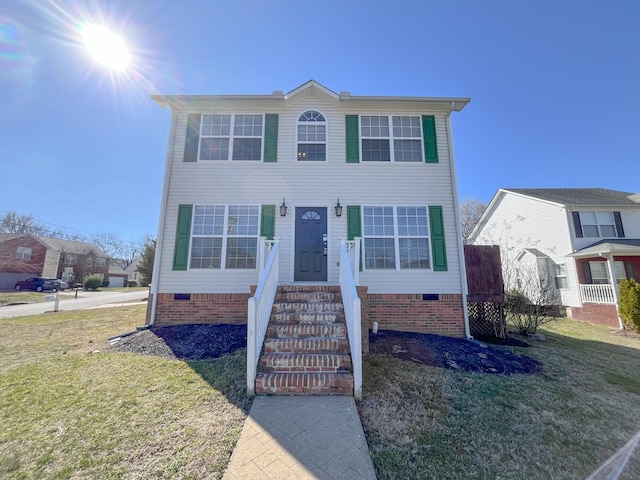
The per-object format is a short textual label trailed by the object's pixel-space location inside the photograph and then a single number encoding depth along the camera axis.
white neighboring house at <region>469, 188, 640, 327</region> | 11.72
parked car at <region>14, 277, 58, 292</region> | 26.08
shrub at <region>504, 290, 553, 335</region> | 7.91
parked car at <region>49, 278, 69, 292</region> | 26.83
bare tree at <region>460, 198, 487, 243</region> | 27.40
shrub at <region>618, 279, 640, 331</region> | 9.46
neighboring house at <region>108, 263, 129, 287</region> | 41.56
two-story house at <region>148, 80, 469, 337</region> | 7.01
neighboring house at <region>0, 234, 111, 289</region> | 26.45
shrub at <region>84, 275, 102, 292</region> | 29.88
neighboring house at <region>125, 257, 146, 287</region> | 45.66
